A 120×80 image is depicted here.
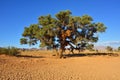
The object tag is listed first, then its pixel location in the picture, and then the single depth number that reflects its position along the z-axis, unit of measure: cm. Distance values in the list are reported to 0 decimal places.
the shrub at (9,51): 1273
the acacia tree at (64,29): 1412
